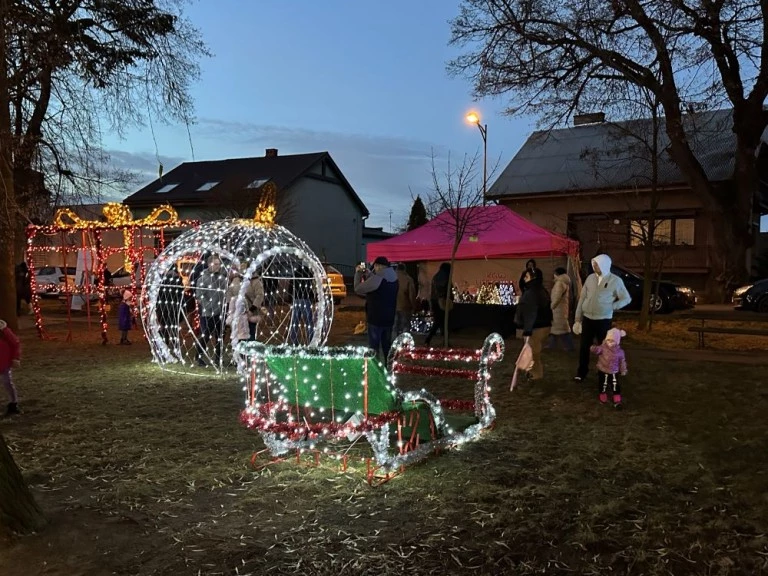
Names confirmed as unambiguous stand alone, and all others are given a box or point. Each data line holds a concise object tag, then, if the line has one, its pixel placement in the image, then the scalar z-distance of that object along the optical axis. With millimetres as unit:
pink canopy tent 14305
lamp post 22044
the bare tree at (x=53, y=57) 7182
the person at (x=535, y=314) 8656
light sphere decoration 10016
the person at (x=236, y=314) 9875
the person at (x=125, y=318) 13541
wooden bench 10773
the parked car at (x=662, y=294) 20030
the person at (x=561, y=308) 11445
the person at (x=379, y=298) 9047
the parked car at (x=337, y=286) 24581
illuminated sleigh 4996
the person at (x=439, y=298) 12750
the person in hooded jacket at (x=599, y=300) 8242
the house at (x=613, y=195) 25047
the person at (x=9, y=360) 7125
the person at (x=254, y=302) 10031
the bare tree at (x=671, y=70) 17984
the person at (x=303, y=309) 11766
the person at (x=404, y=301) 12148
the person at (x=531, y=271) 8984
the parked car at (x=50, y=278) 25953
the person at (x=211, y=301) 10095
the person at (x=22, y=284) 21580
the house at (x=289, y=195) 32781
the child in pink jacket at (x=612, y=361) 7516
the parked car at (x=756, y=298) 17484
